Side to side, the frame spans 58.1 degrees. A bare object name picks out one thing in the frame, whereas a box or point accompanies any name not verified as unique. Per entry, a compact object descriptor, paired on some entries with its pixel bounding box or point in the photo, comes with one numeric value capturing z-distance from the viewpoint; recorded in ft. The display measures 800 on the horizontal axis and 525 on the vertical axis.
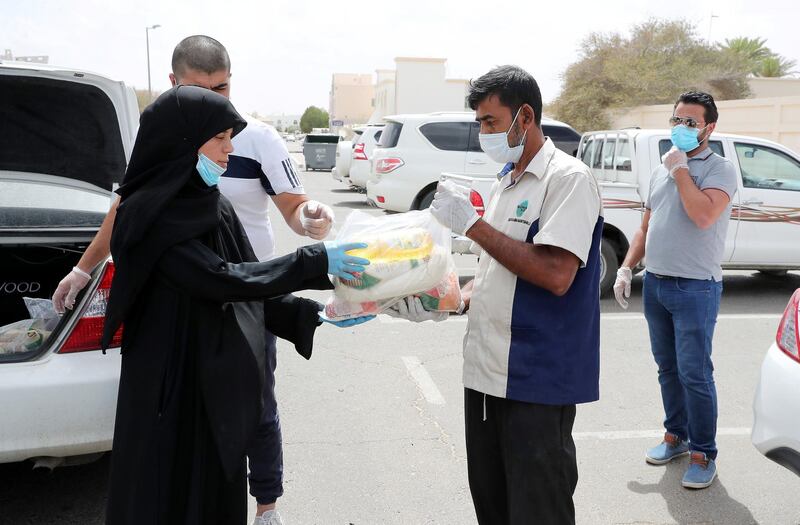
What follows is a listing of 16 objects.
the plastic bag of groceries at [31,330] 9.93
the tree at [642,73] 103.50
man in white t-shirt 9.96
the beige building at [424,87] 194.29
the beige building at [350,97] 412.16
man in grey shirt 11.98
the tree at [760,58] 135.23
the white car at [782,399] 9.49
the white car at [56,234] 9.12
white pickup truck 25.64
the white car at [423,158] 39.58
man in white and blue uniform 7.53
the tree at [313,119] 442.63
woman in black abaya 7.01
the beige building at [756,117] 68.74
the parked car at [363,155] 60.75
